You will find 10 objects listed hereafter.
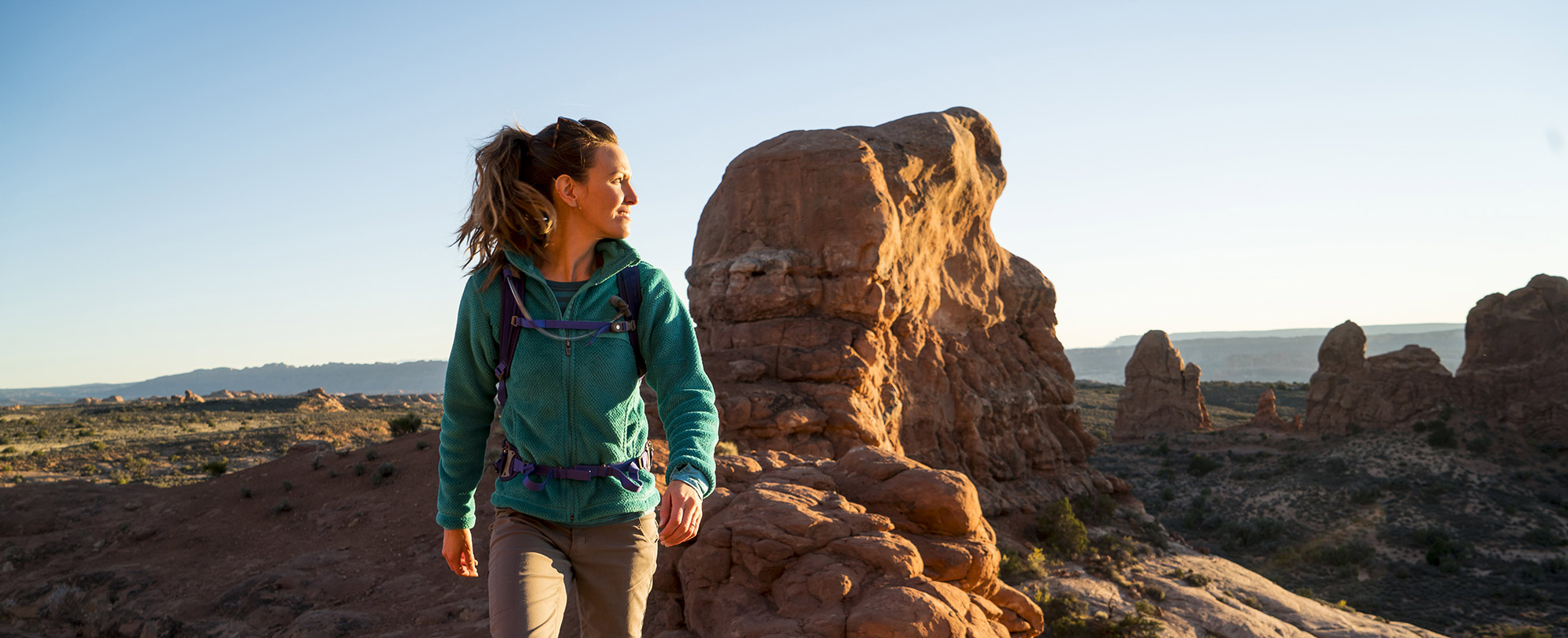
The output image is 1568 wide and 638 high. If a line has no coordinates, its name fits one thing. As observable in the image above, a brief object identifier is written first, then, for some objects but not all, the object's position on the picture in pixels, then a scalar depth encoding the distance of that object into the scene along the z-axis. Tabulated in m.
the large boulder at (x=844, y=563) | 5.18
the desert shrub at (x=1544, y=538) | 26.22
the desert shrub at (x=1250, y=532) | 27.42
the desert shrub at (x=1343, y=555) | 25.03
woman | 2.30
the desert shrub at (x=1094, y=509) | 21.44
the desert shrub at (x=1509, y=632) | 17.84
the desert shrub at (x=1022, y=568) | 14.18
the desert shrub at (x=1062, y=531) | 17.55
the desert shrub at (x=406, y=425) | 18.45
